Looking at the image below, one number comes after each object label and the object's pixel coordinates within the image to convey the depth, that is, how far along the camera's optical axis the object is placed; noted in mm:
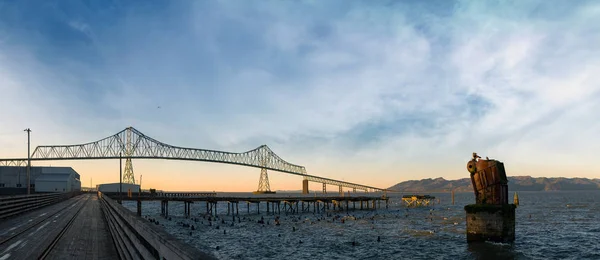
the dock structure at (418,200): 133862
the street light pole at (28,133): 70312
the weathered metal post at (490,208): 40531
